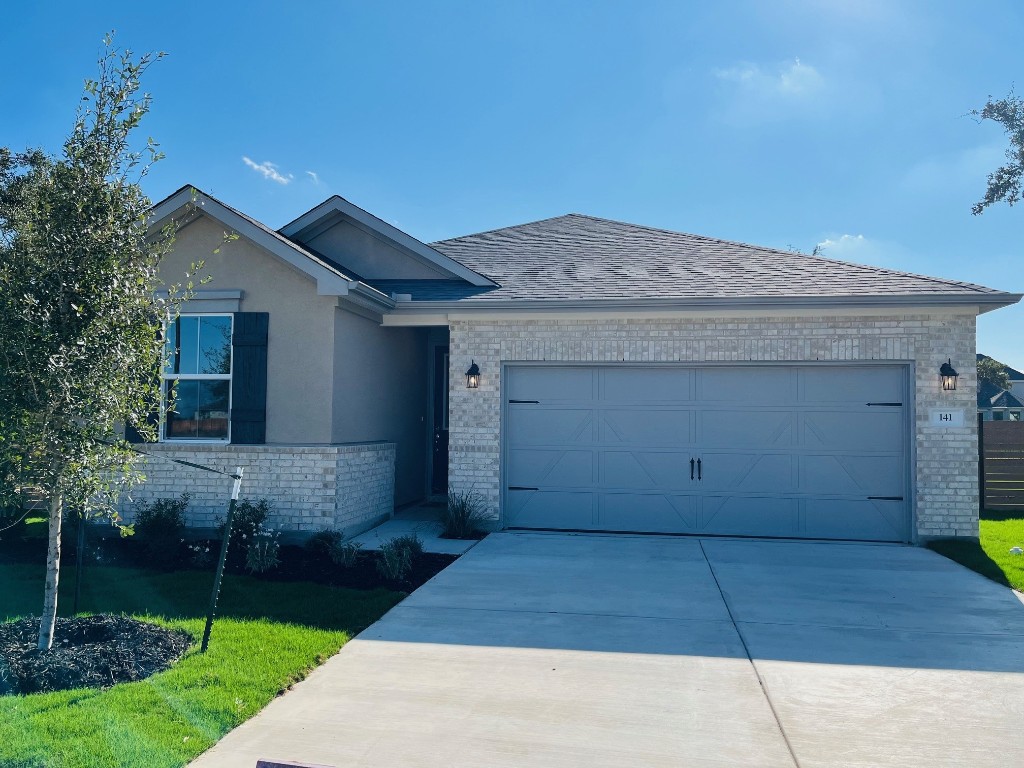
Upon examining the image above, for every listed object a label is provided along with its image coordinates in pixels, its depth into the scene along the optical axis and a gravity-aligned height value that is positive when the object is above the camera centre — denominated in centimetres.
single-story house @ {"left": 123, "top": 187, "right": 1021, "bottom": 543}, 941 +44
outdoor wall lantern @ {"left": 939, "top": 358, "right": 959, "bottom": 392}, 941 +70
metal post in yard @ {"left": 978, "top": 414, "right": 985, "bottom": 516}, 1300 -65
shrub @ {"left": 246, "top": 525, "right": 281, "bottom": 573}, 793 -153
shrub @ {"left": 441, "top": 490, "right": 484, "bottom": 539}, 988 -130
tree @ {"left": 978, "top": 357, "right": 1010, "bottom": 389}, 3828 +303
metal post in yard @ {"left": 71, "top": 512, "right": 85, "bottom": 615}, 605 -121
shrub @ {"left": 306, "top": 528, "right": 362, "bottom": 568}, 815 -151
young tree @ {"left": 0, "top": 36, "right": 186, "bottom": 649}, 488 +72
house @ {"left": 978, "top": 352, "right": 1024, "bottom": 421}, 3841 +159
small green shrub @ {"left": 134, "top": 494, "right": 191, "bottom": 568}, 848 -139
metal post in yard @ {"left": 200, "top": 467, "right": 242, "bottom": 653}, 520 -126
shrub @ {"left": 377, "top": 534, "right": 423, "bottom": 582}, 761 -149
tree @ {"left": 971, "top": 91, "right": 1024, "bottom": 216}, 2253 +882
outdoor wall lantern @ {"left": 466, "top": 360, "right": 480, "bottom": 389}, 1036 +66
